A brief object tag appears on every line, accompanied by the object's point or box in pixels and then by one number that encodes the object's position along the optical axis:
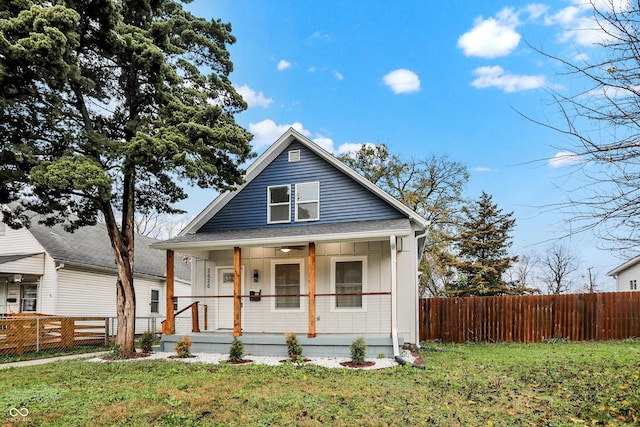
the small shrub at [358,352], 9.32
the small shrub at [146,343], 11.49
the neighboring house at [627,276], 23.05
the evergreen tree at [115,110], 8.99
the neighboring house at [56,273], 15.65
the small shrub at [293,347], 10.18
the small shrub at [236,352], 9.98
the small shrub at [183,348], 10.59
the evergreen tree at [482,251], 25.39
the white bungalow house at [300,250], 11.62
